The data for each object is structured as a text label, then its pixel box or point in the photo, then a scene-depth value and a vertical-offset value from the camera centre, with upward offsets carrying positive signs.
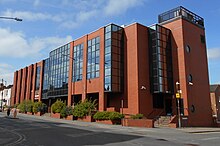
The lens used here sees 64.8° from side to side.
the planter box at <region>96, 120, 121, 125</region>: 21.00 -3.17
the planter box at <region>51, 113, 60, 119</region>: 27.47 -3.09
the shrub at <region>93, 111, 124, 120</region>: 21.02 -2.46
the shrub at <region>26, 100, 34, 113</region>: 36.20 -2.11
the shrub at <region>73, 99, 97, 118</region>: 23.79 -1.81
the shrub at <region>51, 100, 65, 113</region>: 27.60 -1.63
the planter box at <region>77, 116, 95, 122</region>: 22.95 -3.07
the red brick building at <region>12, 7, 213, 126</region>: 24.51 +4.14
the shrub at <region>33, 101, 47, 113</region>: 34.09 -2.19
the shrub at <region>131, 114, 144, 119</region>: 20.70 -2.42
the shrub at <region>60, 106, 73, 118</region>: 25.92 -2.29
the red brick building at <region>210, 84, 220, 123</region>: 42.59 -0.88
